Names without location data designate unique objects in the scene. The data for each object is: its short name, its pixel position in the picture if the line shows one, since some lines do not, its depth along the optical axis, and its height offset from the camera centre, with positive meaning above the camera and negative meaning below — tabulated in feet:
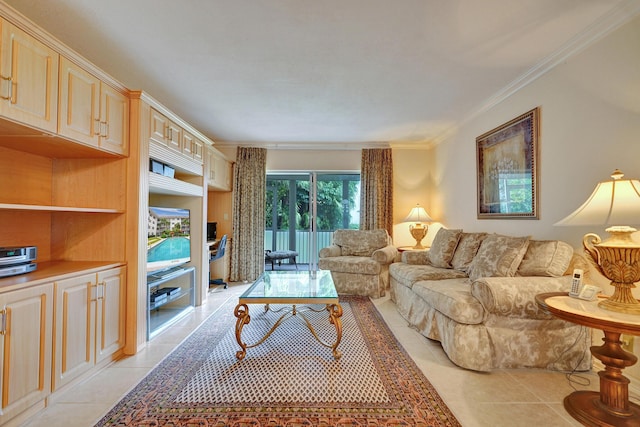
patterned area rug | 5.09 -3.62
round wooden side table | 4.71 -2.80
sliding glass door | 17.07 +0.61
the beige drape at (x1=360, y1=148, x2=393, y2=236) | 16.21 +1.60
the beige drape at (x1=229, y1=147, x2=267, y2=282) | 16.07 +0.13
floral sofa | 6.59 -2.37
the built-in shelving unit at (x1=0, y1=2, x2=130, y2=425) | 4.84 +0.06
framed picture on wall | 8.79 +1.79
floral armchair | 12.95 -2.40
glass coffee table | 7.16 -2.07
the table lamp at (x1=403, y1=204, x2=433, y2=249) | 14.69 -0.11
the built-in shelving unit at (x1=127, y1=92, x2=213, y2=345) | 7.64 +0.95
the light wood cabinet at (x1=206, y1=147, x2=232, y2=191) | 13.35 +2.38
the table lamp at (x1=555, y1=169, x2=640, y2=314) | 4.85 -0.33
